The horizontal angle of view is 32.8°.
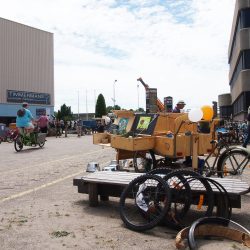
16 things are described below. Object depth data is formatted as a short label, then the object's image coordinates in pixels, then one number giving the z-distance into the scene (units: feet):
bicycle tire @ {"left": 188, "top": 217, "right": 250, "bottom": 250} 13.99
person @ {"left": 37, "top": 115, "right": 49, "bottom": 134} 79.36
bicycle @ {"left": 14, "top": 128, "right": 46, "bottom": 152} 55.72
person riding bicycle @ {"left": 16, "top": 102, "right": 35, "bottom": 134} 57.21
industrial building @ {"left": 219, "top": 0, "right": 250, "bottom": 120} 109.90
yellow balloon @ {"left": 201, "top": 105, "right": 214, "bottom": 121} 28.32
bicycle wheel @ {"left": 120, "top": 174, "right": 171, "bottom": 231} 16.65
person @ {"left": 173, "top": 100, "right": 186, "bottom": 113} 38.03
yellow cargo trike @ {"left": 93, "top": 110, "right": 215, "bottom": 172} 28.25
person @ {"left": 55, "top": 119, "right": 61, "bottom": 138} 110.01
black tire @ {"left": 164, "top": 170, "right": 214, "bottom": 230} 17.06
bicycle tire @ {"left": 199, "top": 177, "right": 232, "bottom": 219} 17.02
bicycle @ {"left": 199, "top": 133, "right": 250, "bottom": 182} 26.50
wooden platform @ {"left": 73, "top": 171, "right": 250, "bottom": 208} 18.11
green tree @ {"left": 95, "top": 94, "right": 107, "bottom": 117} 360.07
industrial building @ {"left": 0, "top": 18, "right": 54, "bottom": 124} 156.87
